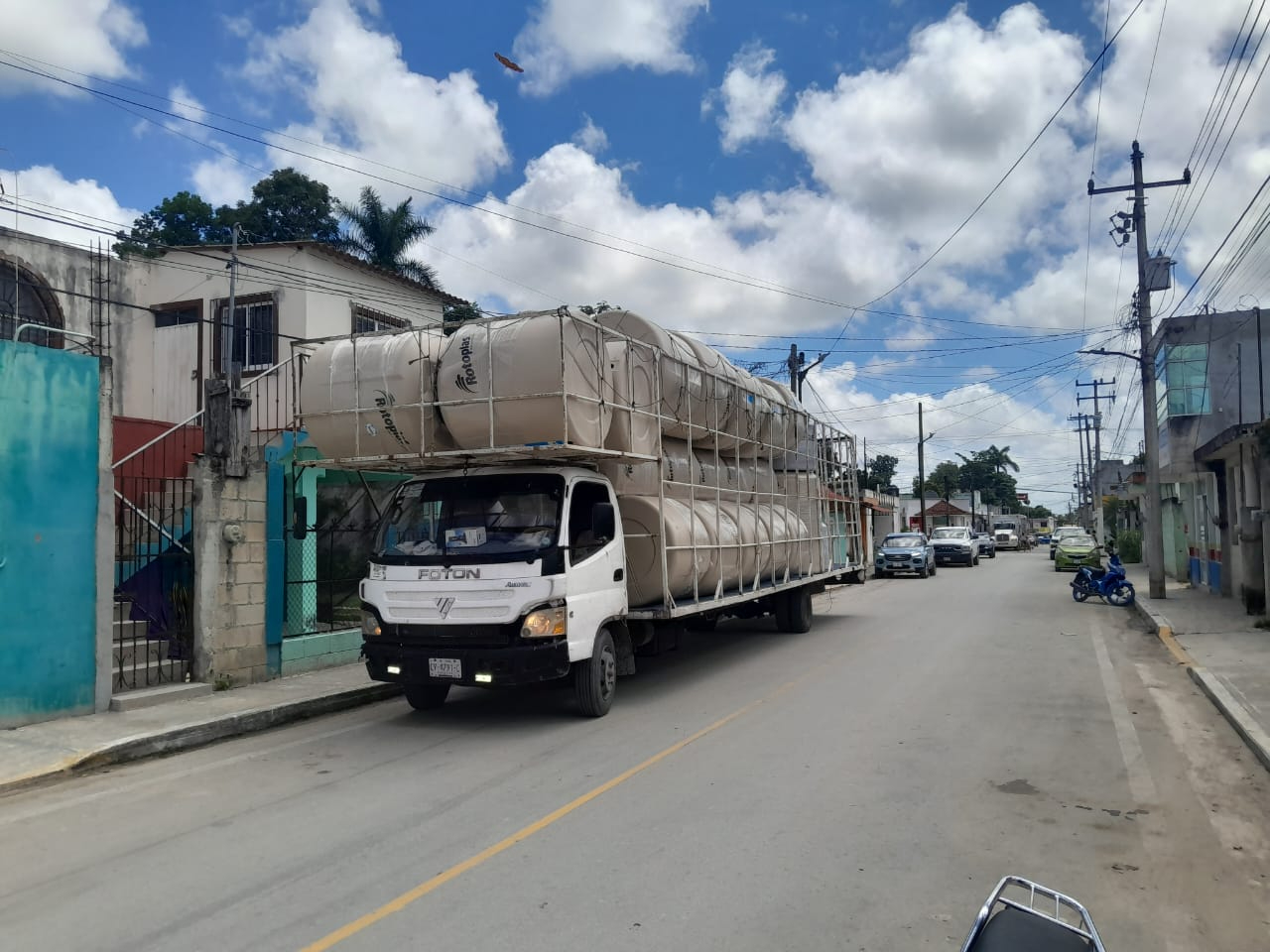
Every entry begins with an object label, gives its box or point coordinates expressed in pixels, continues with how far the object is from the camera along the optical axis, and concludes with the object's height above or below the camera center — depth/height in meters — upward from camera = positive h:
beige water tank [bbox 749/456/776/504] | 12.94 +0.63
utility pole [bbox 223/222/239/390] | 18.25 +4.26
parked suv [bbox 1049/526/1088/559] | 36.59 -0.58
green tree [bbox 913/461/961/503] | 99.07 +4.81
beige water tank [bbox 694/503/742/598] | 10.46 -0.33
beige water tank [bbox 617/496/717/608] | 9.28 -0.26
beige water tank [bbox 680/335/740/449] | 11.28 +1.65
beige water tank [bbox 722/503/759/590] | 11.50 -0.21
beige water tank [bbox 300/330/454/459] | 8.53 +1.27
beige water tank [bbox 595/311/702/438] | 10.14 +1.81
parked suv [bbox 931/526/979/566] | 39.12 -1.18
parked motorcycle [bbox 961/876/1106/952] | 2.29 -1.09
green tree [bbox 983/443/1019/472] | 105.24 +7.13
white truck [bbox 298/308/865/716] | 7.70 +0.29
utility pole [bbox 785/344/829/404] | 29.73 +5.24
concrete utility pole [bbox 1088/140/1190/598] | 20.08 +2.99
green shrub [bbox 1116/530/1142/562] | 37.12 -1.30
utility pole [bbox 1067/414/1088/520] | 79.14 +4.16
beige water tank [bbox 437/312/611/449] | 7.81 +1.28
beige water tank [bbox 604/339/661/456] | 8.91 +1.30
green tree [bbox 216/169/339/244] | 33.66 +12.31
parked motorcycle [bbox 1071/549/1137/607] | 19.69 -1.52
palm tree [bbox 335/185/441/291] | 30.34 +10.03
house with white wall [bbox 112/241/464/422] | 19.78 +4.93
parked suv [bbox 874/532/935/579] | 30.59 -1.22
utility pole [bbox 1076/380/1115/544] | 59.56 +3.82
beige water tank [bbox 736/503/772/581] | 11.86 -0.14
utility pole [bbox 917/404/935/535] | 51.09 +3.76
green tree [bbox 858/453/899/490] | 83.62 +5.14
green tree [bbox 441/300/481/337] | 25.96 +6.70
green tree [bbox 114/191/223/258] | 32.03 +11.32
